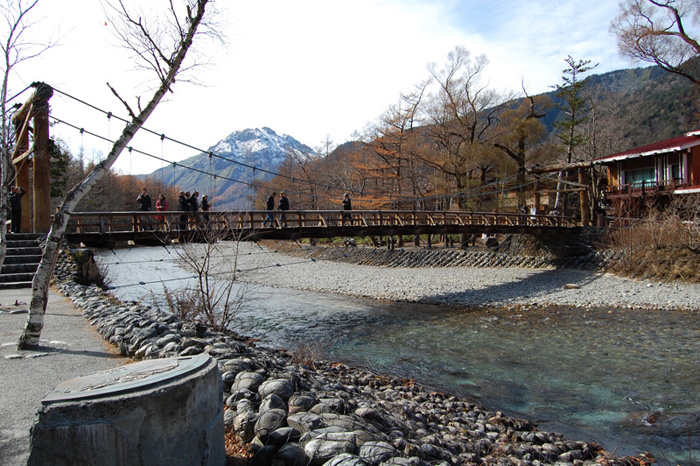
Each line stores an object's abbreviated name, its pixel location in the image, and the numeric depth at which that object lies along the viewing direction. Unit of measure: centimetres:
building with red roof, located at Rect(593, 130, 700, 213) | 2198
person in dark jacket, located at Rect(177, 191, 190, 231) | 1411
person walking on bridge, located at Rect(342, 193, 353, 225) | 1841
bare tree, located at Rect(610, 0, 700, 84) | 2148
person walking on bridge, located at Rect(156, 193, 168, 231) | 1237
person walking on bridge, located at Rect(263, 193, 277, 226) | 1659
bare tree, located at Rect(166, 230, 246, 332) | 877
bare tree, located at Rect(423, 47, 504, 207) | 2623
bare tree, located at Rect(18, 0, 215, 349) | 507
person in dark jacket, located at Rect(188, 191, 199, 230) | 1353
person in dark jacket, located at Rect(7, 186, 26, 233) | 1172
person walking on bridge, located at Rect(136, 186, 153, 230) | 1391
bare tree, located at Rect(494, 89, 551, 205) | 2766
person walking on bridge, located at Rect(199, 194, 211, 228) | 1476
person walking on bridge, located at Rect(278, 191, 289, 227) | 1648
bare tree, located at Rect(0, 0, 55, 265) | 672
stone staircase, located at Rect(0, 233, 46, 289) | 1012
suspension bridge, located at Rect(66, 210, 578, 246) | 1166
